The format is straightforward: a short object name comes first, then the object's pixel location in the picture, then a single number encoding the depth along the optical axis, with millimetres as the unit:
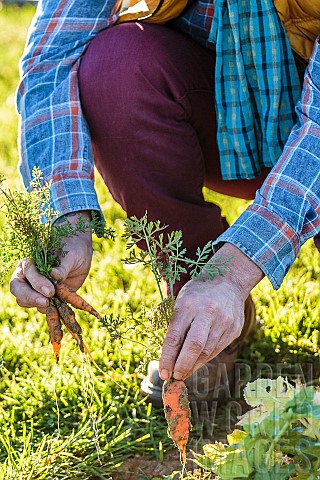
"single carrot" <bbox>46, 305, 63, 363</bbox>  1877
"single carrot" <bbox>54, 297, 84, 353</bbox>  1881
